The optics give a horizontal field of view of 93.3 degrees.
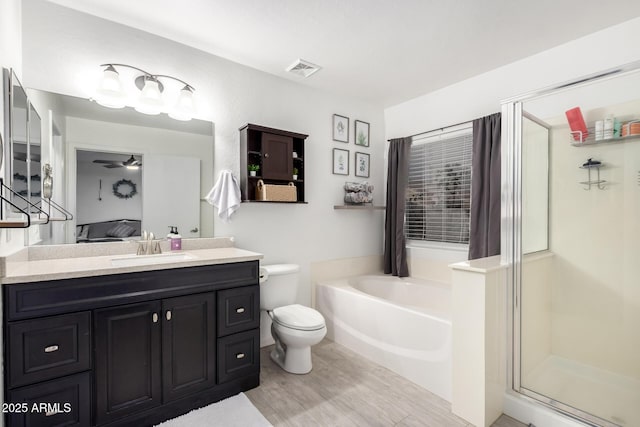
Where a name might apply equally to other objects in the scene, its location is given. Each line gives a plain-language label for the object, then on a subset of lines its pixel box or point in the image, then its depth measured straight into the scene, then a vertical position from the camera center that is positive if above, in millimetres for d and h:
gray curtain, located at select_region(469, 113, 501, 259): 2586 +199
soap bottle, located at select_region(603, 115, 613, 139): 2006 +565
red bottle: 2108 +620
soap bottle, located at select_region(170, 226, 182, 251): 2258 -242
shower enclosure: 1886 -246
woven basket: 2613 +156
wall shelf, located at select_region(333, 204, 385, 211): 3250 +36
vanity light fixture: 2018 +819
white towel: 2477 +116
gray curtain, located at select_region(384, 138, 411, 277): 3400 +28
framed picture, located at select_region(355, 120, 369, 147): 3512 +907
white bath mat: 1747 -1239
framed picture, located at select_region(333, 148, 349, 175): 3324 +545
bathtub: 2059 -924
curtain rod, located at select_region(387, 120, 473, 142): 2927 +855
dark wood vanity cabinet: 1397 -738
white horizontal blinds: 3006 +250
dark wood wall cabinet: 2598 +480
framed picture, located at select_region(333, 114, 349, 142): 3322 +917
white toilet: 2244 -841
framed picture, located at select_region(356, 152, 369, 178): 3528 +540
